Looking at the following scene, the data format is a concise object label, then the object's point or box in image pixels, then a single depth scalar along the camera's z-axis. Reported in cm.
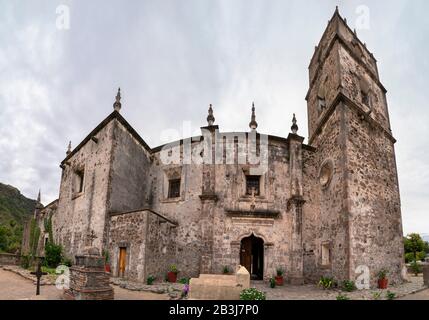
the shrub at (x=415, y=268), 2211
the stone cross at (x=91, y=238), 1586
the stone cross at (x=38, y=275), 986
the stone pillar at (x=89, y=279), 855
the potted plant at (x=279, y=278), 1470
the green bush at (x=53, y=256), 1705
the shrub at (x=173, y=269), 1540
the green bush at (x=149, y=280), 1358
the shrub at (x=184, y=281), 1482
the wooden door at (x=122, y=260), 1472
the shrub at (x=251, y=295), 909
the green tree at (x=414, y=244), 2716
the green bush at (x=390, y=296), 1025
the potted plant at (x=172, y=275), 1516
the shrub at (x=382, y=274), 1340
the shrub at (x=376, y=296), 1030
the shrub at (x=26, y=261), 1829
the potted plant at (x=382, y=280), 1320
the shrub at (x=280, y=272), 1503
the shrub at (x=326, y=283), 1373
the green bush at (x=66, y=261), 1661
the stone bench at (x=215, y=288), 932
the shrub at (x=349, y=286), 1250
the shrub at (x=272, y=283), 1401
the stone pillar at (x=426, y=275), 1401
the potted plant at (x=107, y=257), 1499
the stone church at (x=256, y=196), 1448
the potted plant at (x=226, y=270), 1537
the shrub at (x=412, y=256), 2778
